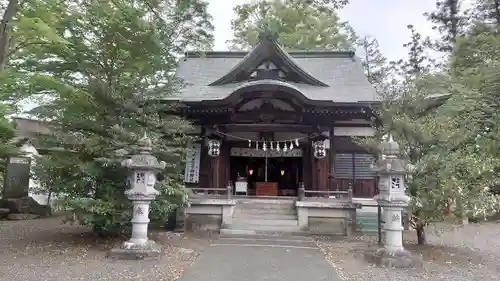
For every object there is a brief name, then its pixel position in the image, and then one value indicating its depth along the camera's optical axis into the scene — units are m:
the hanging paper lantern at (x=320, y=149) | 14.25
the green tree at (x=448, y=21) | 26.62
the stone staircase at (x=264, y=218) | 11.96
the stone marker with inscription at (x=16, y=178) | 16.67
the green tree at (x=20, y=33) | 6.54
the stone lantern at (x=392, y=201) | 7.88
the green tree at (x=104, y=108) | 9.12
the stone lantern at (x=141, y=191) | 8.41
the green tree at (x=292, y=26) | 28.44
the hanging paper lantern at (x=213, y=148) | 14.36
